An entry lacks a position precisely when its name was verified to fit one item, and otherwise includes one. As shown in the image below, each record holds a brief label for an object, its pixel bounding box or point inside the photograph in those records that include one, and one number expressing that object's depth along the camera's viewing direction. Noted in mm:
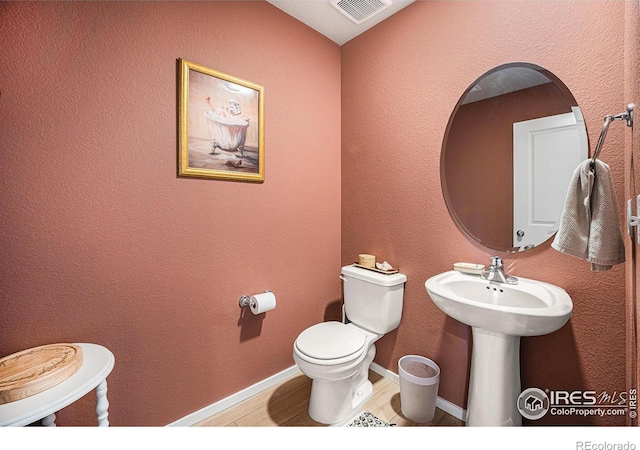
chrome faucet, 1313
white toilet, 1408
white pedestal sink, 1069
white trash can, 1492
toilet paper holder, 1664
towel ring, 922
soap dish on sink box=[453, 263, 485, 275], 1419
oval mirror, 1265
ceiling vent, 1671
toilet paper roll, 1635
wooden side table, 807
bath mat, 1494
